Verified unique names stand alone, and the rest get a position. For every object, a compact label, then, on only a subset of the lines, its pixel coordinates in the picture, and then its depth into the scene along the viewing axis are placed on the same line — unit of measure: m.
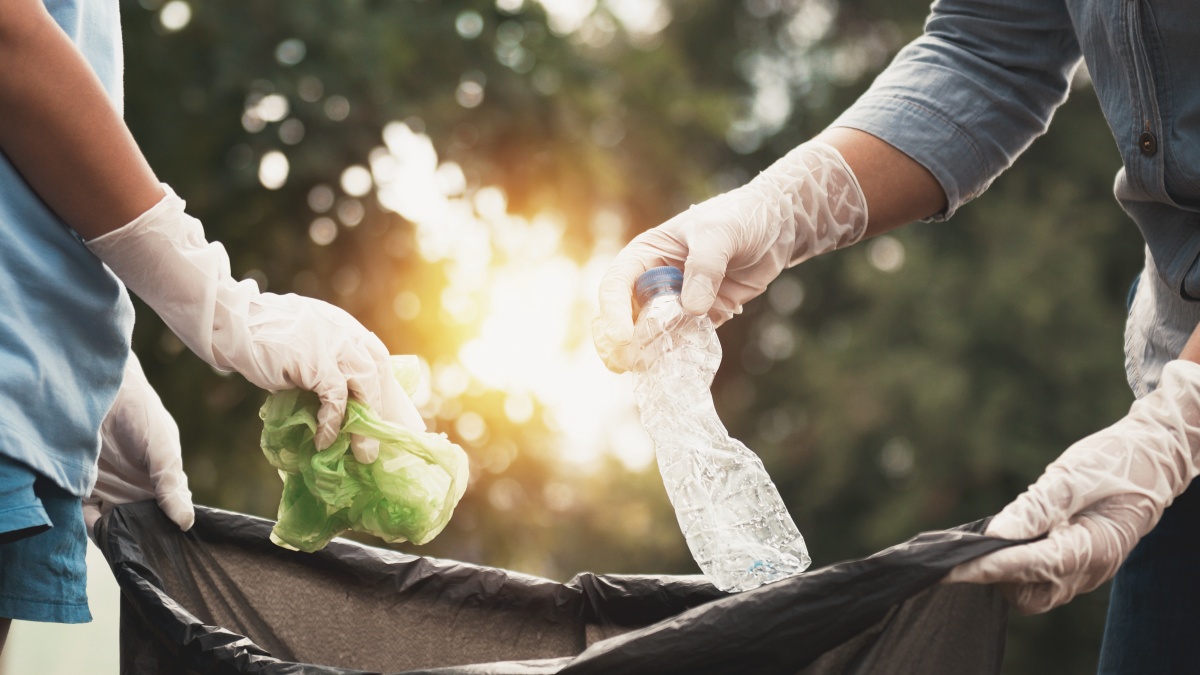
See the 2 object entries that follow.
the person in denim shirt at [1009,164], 1.34
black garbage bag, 1.49
